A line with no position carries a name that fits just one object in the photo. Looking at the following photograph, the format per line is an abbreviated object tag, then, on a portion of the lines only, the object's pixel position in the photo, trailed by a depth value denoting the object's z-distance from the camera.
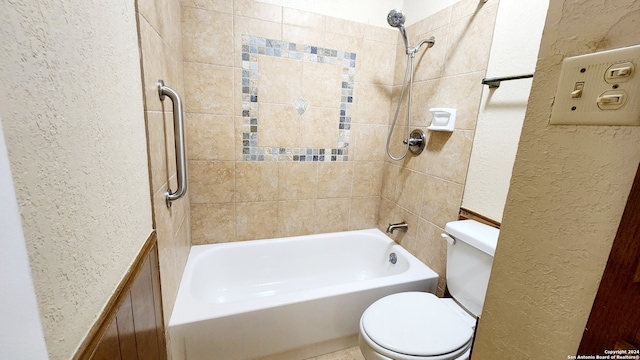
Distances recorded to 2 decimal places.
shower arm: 1.51
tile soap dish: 1.40
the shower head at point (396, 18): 1.47
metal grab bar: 0.95
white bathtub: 1.21
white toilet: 1.01
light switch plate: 0.35
